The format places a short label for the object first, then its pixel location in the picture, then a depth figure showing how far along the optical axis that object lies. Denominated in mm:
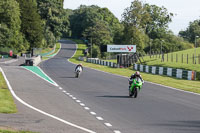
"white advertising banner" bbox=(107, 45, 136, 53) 81188
